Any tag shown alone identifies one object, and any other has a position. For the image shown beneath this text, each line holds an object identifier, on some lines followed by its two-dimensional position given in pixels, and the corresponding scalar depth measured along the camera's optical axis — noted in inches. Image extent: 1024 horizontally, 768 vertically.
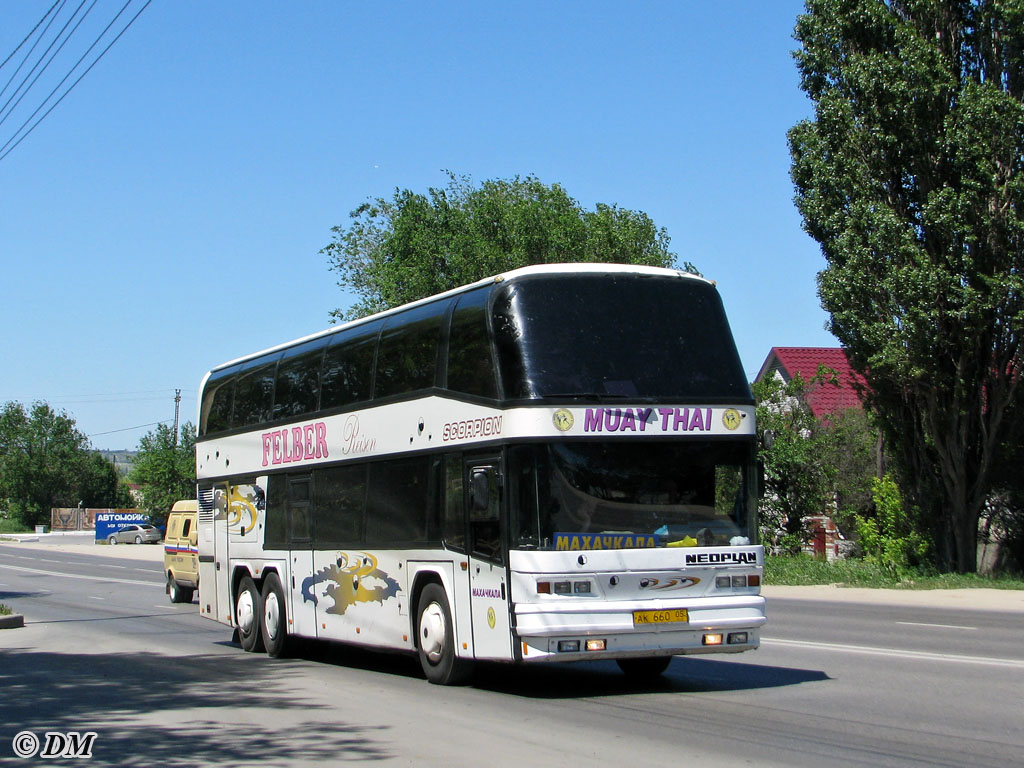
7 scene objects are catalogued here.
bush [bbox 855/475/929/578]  1136.8
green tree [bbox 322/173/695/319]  1718.8
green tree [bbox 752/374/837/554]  1397.6
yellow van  1058.7
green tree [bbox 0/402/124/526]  4623.5
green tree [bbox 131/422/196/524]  3307.1
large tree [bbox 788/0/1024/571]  1024.9
